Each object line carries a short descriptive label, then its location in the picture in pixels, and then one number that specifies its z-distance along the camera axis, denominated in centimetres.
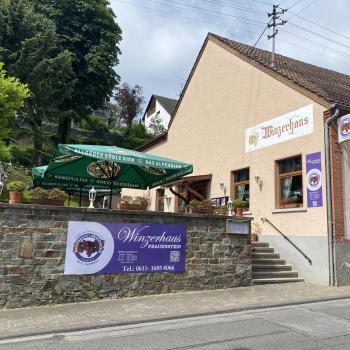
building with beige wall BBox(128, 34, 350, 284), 1229
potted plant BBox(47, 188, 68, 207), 902
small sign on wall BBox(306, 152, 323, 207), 1191
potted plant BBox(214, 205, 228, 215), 1116
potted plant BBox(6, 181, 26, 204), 871
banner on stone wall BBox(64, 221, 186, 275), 906
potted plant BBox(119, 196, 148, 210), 990
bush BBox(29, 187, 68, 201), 895
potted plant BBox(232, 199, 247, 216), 1219
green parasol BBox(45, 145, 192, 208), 935
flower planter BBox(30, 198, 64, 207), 891
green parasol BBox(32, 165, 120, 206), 1369
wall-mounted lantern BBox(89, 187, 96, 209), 970
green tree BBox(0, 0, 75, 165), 2742
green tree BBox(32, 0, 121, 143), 3294
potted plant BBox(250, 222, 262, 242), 1406
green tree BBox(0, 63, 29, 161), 1777
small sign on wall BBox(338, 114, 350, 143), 1134
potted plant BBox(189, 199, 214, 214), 1066
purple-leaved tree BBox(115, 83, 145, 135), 4853
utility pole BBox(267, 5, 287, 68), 1862
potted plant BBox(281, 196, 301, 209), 1284
